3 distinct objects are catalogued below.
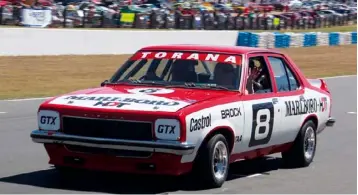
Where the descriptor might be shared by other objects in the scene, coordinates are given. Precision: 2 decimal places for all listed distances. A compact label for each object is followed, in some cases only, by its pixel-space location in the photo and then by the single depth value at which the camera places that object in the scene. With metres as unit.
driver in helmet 14.74
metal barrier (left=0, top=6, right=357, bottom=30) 65.79
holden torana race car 12.70
